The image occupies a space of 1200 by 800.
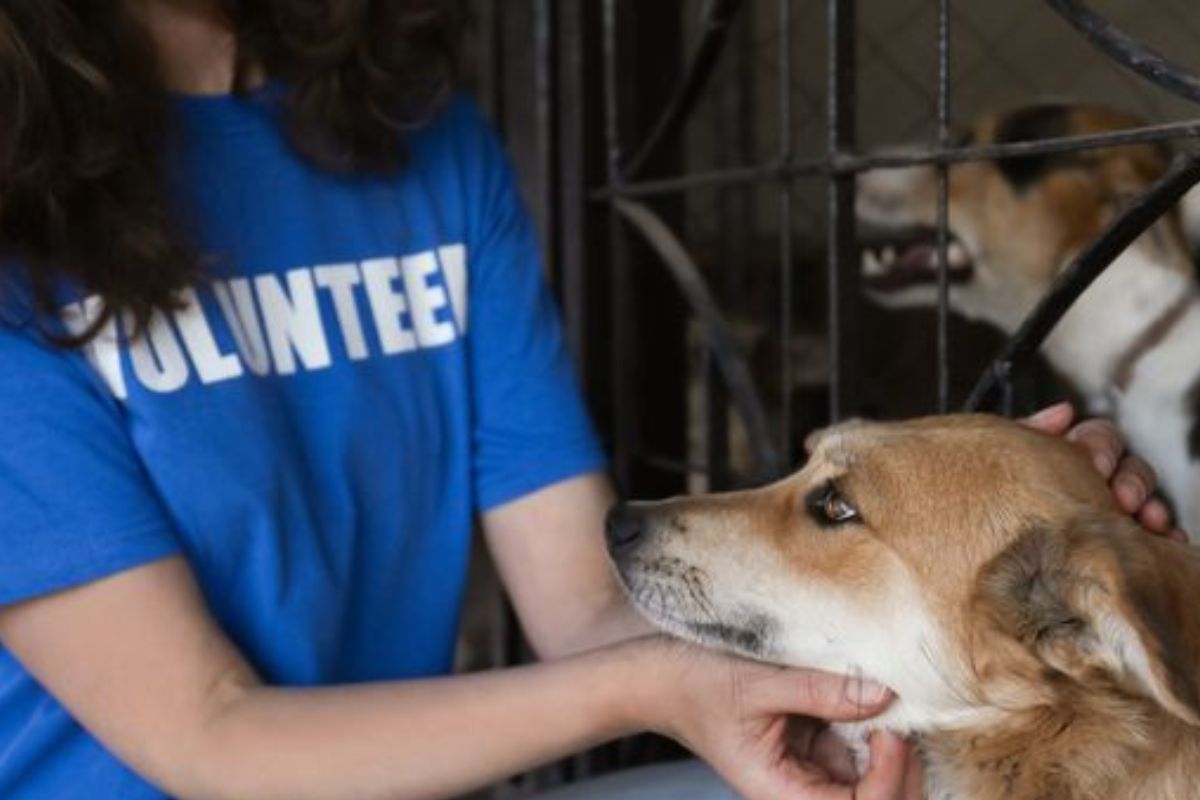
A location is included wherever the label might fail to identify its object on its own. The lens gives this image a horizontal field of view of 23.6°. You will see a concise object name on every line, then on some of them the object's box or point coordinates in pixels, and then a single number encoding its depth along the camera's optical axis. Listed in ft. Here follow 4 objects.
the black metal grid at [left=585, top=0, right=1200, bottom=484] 4.42
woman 4.33
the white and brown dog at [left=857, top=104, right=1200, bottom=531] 5.77
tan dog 4.15
